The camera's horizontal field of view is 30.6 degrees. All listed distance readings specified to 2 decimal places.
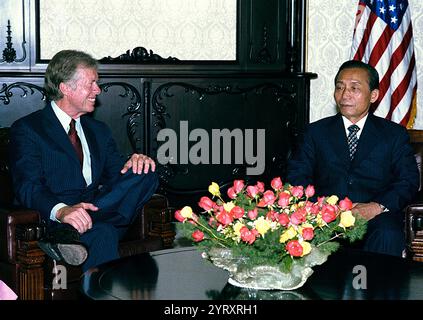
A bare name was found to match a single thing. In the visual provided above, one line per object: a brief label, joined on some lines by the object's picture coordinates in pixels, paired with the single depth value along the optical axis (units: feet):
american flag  19.01
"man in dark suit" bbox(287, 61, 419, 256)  13.78
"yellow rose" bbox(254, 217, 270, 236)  8.21
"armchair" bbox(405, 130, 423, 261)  12.10
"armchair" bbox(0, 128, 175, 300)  11.03
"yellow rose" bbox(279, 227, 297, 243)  8.17
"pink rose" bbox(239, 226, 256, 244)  8.18
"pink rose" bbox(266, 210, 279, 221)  8.45
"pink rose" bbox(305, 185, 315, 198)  9.03
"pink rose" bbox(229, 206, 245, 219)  8.40
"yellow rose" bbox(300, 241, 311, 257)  8.23
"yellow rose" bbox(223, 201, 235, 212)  8.54
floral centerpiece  8.32
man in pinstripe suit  12.03
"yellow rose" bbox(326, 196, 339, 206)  8.81
